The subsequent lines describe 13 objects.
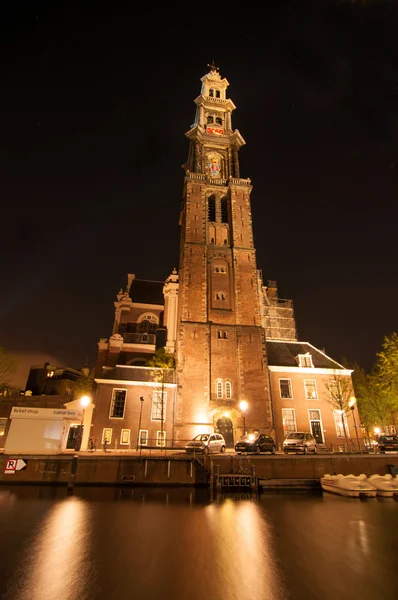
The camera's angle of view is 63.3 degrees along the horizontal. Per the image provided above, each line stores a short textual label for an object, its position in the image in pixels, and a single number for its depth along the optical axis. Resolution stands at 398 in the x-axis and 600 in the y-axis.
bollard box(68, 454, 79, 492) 20.05
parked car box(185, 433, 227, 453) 23.75
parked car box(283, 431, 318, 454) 25.00
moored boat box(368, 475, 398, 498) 19.94
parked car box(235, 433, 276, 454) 24.69
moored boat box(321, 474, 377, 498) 19.64
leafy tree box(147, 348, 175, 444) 31.81
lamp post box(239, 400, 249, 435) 29.98
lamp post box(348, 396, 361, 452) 31.69
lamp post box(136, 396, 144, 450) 30.43
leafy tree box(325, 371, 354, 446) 32.84
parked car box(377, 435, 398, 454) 27.08
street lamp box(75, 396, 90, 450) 24.27
